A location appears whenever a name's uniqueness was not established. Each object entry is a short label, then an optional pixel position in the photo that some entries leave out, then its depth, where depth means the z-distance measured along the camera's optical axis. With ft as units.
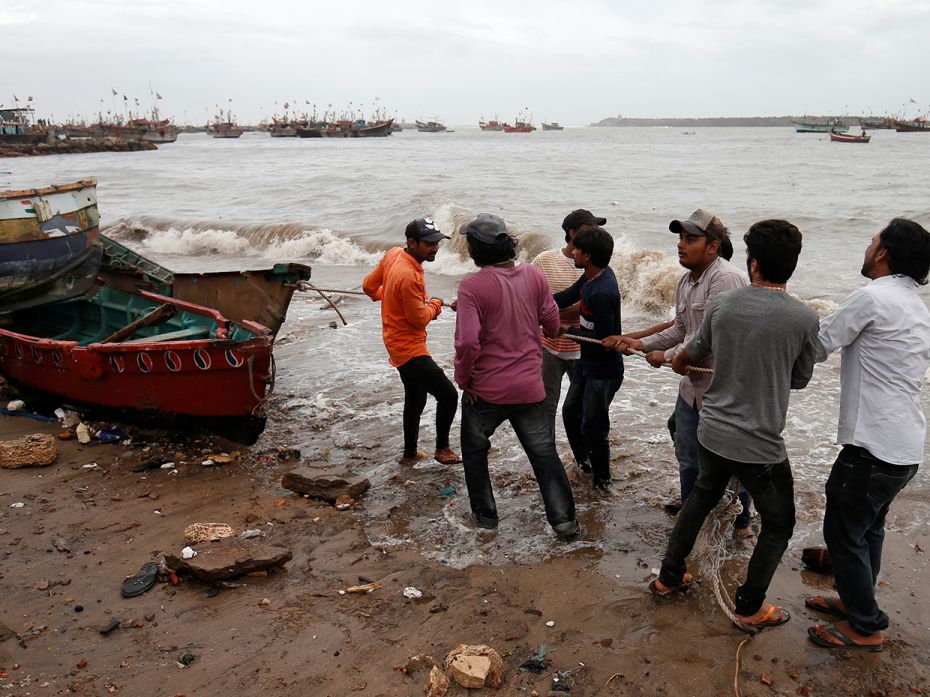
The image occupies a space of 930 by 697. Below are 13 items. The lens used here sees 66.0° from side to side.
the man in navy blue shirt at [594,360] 13.07
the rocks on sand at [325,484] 15.30
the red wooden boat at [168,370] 17.38
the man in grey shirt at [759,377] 8.86
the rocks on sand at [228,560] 12.01
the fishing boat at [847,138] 222.19
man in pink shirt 11.92
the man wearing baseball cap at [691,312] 11.10
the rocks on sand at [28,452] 16.97
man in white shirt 8.95
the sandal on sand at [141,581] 11.94
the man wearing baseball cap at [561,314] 14.03
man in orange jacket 14.89
